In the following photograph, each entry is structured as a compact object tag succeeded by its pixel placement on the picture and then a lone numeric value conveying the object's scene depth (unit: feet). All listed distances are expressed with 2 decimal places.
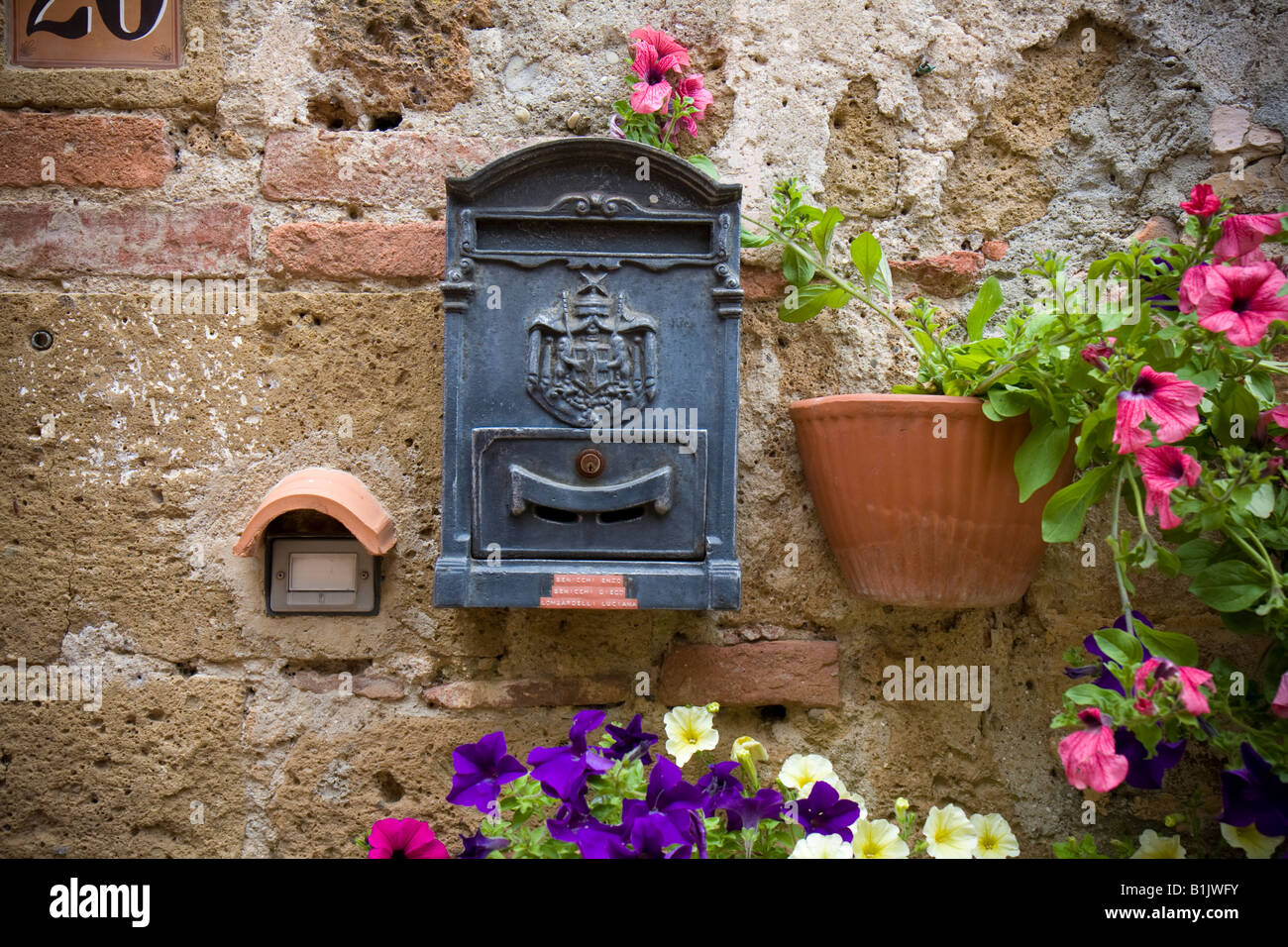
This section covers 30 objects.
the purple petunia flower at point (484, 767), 4.60
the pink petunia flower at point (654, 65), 5.76
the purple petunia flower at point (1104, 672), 4.65
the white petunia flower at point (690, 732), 5.01
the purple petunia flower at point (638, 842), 3.92
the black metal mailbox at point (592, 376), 5.22
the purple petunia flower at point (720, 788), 4.45
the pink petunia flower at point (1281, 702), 4.41
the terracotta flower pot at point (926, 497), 5.19
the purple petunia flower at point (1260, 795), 4.66
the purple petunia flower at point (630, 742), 4.67
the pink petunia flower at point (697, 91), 5.85
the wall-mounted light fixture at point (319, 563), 5.91
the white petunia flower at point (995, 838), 4.91
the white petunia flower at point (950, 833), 4.76
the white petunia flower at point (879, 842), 4.52
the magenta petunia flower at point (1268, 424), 4.66
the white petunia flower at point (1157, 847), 5.41
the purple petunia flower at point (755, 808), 4.42
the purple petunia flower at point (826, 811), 4.48
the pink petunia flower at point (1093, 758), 4.05
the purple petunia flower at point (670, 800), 4.11
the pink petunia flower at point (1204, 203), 4.60
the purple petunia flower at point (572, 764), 4.25
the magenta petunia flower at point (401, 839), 4.37
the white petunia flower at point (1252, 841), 5.24
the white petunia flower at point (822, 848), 4.29
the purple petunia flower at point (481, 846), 4.31
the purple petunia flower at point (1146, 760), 4.73
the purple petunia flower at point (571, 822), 4.14
